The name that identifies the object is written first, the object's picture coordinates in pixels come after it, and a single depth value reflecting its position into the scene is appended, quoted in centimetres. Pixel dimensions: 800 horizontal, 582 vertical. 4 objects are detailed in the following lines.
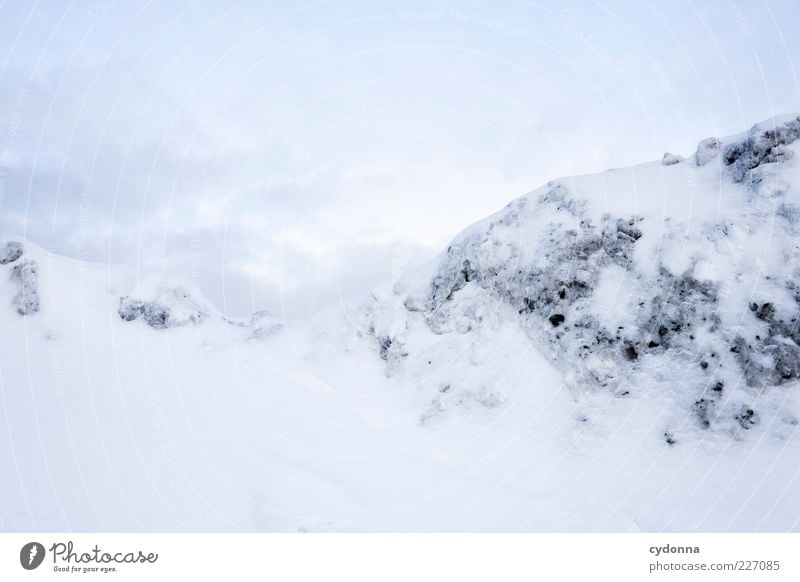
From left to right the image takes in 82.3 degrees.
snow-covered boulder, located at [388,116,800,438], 2414
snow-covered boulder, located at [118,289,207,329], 3512
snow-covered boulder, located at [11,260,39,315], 3178
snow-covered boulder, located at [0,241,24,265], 3462
